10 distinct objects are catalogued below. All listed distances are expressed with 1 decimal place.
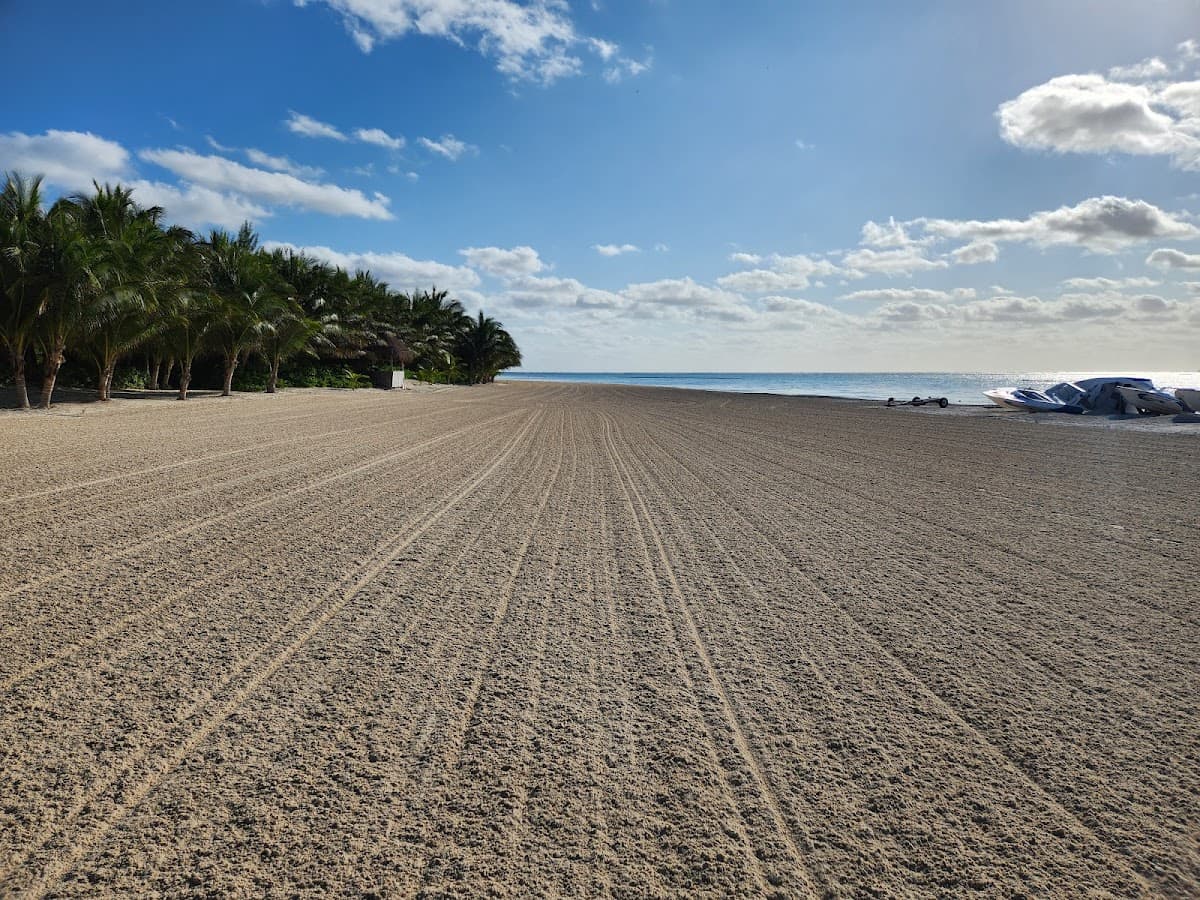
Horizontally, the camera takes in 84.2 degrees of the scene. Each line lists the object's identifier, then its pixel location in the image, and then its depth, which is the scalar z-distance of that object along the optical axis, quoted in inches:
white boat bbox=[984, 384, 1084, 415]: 1089.4
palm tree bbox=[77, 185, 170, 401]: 693.9
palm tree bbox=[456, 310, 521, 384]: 2460.6
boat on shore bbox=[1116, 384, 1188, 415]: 951.6
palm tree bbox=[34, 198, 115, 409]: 631.2
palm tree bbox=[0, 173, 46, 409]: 612.1
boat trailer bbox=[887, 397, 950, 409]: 1263.9
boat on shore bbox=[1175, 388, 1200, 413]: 937.5
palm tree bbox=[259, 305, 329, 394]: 1125.2
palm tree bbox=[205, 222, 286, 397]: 1017.9
